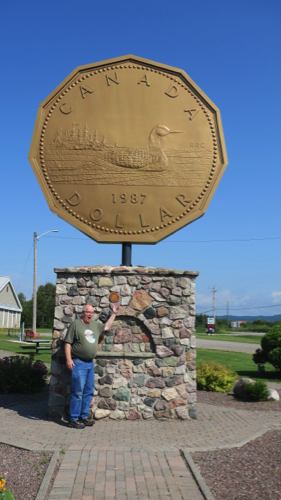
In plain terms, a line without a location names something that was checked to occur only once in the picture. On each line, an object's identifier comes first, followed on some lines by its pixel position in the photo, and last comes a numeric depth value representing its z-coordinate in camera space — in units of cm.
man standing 786
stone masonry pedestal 838
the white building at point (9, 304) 4519
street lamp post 3080
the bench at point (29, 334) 2342
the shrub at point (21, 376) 1104
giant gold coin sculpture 888
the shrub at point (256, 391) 1080
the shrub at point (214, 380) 1189
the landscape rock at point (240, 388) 1109
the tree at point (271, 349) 1450
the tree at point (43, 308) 5806
